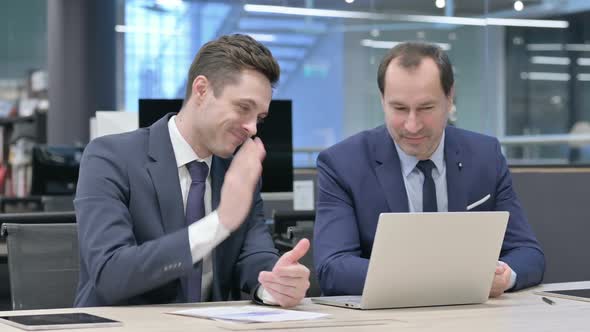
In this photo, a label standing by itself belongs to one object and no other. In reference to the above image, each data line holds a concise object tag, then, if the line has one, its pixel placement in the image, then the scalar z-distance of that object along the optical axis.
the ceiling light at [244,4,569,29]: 7.73
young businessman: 2.20
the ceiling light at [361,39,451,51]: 8.10
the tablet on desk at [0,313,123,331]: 1.80
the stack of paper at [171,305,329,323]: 1.94
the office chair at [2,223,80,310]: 2.62
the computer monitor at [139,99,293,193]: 4.62
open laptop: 2.09
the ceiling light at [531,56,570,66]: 9.11
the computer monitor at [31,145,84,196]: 6.33
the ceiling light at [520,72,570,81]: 9.34
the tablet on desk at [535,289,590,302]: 2.37
